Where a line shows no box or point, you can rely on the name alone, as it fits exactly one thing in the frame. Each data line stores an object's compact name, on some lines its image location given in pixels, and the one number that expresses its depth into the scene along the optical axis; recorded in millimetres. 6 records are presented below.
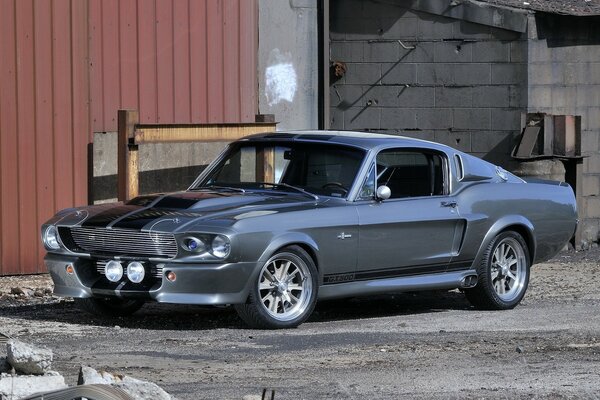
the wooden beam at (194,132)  22277
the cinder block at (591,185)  28369
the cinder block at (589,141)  28447
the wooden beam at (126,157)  22058
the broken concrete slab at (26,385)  11016
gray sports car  15824
